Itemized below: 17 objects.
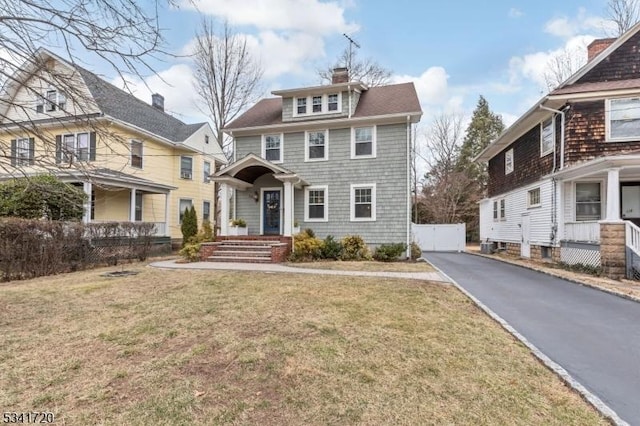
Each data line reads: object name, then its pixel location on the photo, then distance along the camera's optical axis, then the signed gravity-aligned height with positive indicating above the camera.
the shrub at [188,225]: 17.95 -0.40
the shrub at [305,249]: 12.60 -1.19
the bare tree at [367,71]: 26.58 +11.71
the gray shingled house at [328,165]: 13.63 +2.21
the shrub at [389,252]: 12.79 -1.30
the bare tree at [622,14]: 19.77 +12.15
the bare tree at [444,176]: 29.53 +3.89
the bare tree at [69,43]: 3.45 +1.90
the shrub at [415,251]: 13.59 -1.36
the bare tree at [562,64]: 22.00 +10.40
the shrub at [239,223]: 14.38 -0.23
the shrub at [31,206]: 11.75 +0.39
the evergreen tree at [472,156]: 30.28 +5.71
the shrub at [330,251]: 12.87 -1.27
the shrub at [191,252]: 12.69 -1.32
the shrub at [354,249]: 12.88 -1.20
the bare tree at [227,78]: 20.53 +8.77
